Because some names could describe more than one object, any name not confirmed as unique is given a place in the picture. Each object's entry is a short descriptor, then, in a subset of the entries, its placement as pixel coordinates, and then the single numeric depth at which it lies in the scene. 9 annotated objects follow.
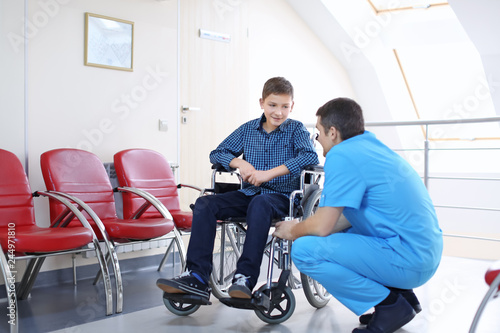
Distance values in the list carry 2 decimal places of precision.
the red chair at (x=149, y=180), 3.08
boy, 2.10
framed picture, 3.24
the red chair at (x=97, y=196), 2.53
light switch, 3.69
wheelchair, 2.07
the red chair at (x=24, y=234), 2.16
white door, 3.89
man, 1.87
